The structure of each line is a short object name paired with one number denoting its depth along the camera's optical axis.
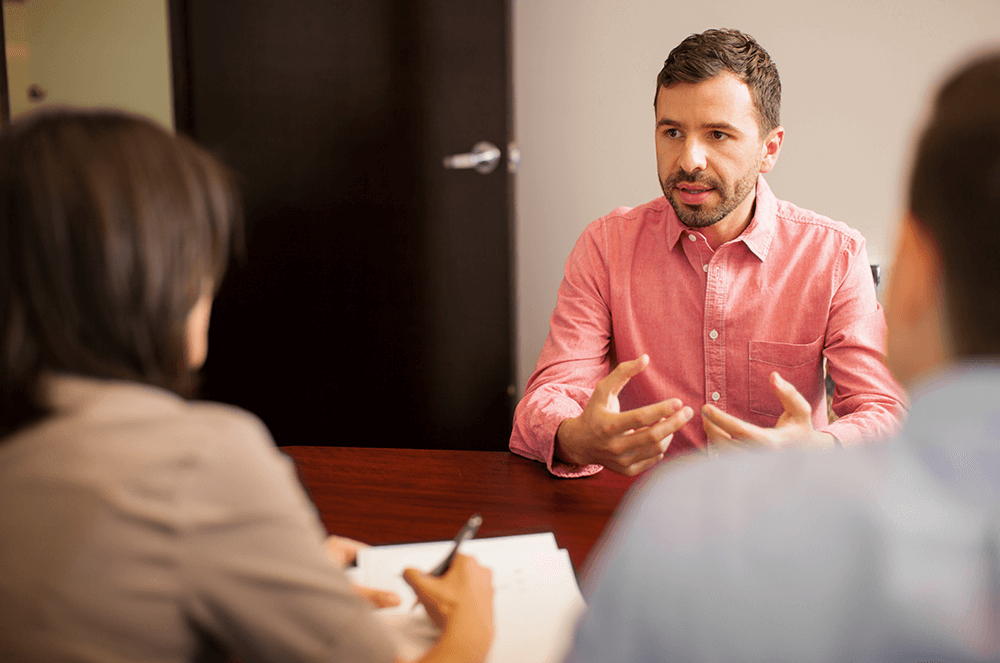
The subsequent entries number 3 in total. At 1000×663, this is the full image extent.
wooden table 0.92
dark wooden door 2.17
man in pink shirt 1.44
